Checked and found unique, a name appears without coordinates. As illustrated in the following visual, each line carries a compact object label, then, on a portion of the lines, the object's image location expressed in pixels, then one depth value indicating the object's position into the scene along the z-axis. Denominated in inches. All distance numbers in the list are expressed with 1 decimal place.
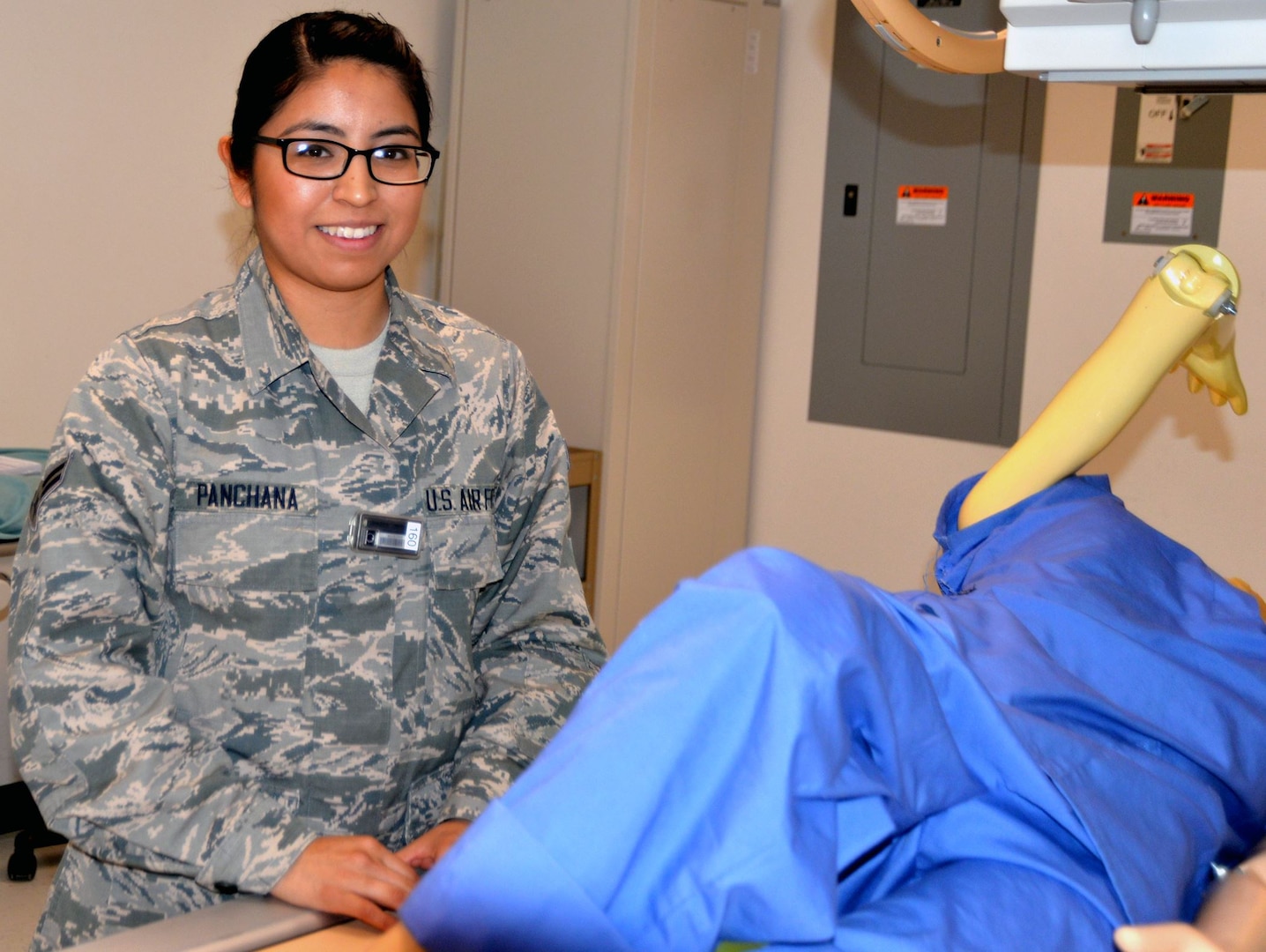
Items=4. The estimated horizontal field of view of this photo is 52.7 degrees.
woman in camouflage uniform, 46.8
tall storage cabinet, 134.6
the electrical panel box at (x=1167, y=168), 125.9
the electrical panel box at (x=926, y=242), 138.2
